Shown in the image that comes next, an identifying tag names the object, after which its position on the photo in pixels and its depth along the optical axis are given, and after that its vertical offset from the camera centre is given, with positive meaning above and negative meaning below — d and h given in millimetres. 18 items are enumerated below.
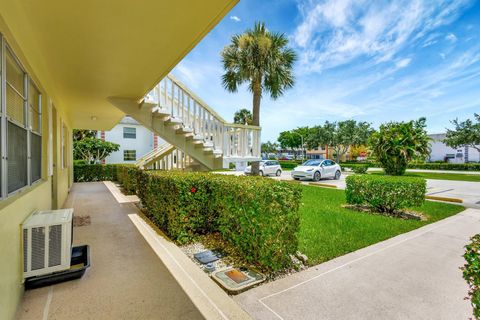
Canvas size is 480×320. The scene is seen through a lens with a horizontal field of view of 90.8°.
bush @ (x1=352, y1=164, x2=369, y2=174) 19881 -911
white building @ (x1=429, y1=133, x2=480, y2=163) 39094 +979
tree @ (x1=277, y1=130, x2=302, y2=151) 57719 +4836
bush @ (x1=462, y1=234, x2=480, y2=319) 1379 -681
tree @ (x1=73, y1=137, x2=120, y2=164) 17438 +719
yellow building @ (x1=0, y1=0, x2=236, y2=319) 2080 +1586
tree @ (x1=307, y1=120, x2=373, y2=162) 34438 +3807
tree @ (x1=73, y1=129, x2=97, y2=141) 21719 +2263
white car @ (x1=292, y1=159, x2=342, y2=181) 15561 -758
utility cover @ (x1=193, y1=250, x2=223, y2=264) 3289 -1399
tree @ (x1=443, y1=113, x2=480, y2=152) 23469 +2659
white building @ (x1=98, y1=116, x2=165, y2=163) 22203 +1796
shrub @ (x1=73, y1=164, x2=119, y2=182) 14023 -814
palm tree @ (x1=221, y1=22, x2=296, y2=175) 11414 +4779
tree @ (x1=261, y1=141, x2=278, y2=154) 72125 +3760
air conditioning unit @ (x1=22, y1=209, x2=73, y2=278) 2451 -922
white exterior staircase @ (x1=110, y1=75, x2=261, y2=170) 6121 +897
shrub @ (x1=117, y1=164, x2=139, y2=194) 7812 -760
